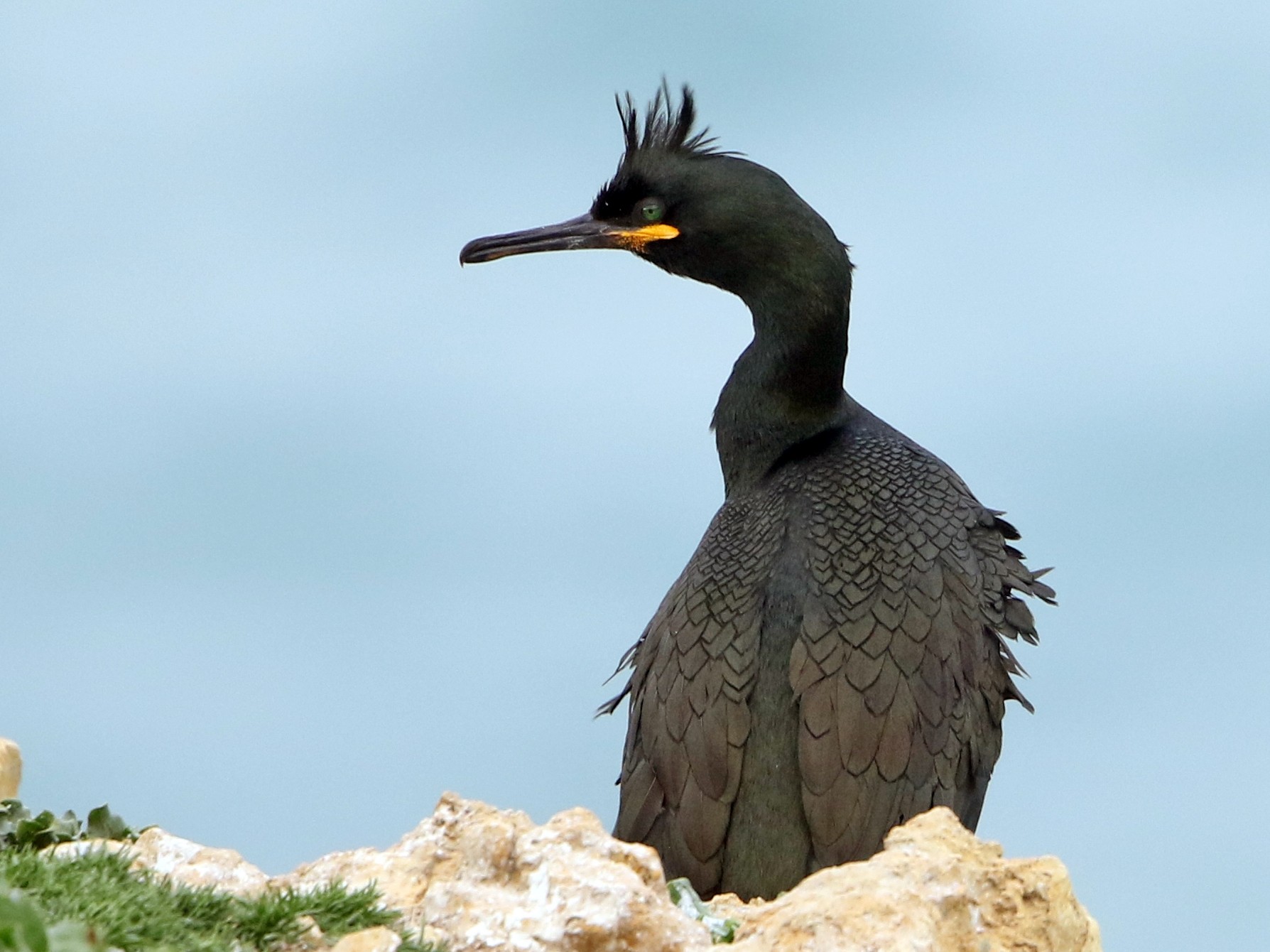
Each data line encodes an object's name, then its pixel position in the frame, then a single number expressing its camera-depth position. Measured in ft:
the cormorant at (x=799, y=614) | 46.62
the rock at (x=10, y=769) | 41.50
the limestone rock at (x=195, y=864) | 33.09
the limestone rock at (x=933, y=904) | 29.96
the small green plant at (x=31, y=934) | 22.01
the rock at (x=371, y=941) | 27.89
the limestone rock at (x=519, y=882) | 30.12
